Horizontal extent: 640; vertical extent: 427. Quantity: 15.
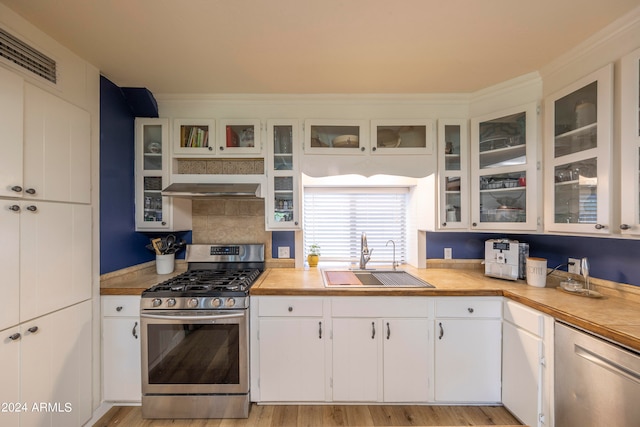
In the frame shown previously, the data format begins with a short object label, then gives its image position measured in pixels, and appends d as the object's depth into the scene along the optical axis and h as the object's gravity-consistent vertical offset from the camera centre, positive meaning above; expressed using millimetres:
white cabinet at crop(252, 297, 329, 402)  1868 -1002
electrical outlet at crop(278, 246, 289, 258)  2541 -379
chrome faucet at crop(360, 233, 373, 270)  2510 -393
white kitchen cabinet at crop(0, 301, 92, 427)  1312 -891
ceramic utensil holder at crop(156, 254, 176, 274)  2316 -456
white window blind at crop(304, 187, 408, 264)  2746 -100
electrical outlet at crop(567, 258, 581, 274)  1849 -377
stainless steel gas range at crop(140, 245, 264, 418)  1780 -970
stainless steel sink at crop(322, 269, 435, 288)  1975 -545
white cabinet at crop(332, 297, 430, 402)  1871 -1007
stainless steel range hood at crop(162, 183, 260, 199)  2045 +188
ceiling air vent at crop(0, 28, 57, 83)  1315 +848
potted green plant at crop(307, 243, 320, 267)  2552 -439
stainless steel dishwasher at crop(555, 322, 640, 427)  1129 -808
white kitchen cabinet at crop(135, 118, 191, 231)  2229 +319
